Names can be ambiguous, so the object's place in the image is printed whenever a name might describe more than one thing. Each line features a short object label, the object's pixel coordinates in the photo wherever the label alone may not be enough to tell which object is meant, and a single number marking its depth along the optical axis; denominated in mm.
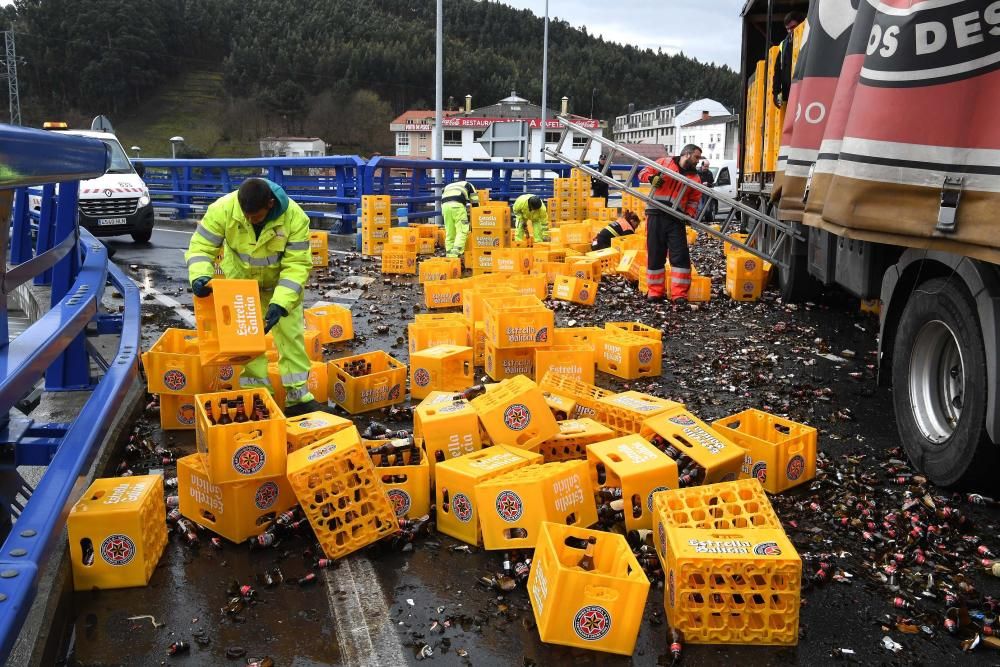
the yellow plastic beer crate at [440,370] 6578
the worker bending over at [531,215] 15734
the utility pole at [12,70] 48722
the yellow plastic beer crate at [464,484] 4145
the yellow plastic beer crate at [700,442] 4457
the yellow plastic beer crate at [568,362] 6711
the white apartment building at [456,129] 86000
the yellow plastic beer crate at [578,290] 10727
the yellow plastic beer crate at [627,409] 5059
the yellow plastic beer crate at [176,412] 5859
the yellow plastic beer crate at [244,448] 3990
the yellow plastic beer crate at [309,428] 4426
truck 3719
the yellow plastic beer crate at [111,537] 3635
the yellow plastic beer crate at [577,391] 5586
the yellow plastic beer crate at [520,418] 4754
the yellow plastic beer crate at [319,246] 14172
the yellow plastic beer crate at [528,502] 3969
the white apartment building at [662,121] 99750
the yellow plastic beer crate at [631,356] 7406
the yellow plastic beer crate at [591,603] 3186
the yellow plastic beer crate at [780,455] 4719
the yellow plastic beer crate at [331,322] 8320
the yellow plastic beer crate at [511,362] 7094
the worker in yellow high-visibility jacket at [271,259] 5910
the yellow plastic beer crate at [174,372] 5766
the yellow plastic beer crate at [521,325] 6863
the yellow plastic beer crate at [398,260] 13477
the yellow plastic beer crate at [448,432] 4727
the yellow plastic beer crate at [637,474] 4188
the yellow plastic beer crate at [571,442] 4879
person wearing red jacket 10617
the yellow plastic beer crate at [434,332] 7422
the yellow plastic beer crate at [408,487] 4371
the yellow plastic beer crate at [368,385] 6270
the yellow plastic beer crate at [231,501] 4125
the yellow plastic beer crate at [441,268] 11711
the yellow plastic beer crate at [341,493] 3953
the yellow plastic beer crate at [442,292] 10383
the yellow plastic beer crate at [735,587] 3242
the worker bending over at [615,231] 15031
